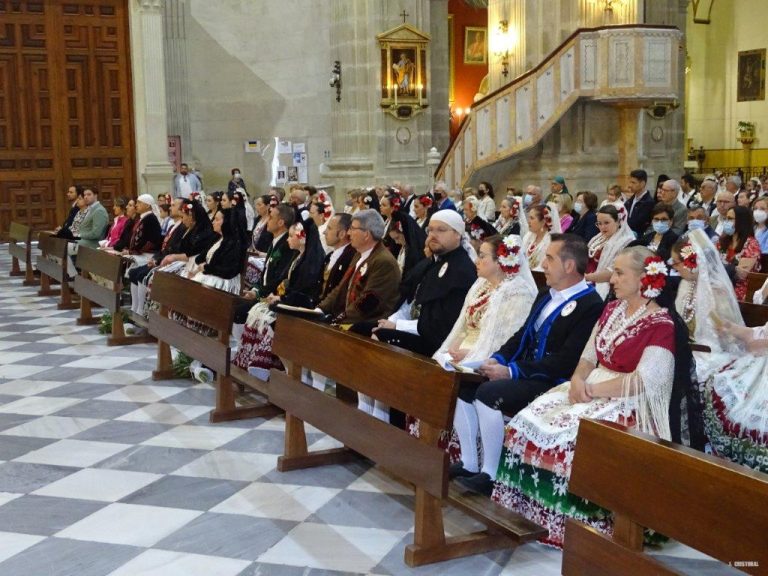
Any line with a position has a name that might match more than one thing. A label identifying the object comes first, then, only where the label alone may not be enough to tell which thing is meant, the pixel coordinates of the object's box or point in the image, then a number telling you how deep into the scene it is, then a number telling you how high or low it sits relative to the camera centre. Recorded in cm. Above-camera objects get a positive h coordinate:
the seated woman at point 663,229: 761 -45
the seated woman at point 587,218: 1041 -50
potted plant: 2756 +120
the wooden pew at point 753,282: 650 -76
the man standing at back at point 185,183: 2066 -6
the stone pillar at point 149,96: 1711 +153
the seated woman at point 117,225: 1177 -54
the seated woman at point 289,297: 672 -89
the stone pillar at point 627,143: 1564 +49
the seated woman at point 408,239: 814 -55
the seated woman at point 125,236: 1146 -66
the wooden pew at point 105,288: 889 -103
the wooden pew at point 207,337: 632 -110
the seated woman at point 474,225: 899 -50
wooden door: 1753 +143
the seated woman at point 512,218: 1058 -49
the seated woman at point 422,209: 1023 -37
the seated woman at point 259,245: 919 -69
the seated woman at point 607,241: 838 -60
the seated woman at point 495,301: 518 -70
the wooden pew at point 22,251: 1367 -100
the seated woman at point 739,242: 749 -58
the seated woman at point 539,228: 916 -52
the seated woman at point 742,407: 457 -116
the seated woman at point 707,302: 522 -73
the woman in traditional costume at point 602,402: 414 -103
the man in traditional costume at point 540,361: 462 -94
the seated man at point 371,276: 656 -68
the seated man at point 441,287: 577 -67
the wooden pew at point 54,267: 1145 -105
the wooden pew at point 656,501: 254 -96
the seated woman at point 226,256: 860 -69
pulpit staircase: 1423 +143
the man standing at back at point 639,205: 1066 -37
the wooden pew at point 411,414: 394 -115
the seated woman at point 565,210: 1128 -45
